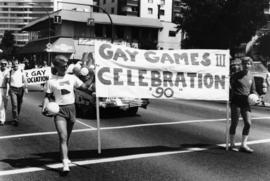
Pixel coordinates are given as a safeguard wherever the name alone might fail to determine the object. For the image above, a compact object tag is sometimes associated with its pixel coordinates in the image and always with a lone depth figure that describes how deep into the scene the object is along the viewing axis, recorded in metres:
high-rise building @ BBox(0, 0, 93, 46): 191.98
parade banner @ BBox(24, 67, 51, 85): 14.21
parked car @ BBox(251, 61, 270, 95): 21.75
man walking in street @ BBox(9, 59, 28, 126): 11.84
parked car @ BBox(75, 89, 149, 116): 13.63
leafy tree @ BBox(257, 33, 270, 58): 63.62
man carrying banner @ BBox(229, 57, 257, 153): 8.39
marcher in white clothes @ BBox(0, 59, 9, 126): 11.79
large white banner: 8.17
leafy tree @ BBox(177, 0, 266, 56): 38.16
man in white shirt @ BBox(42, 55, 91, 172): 6.59
